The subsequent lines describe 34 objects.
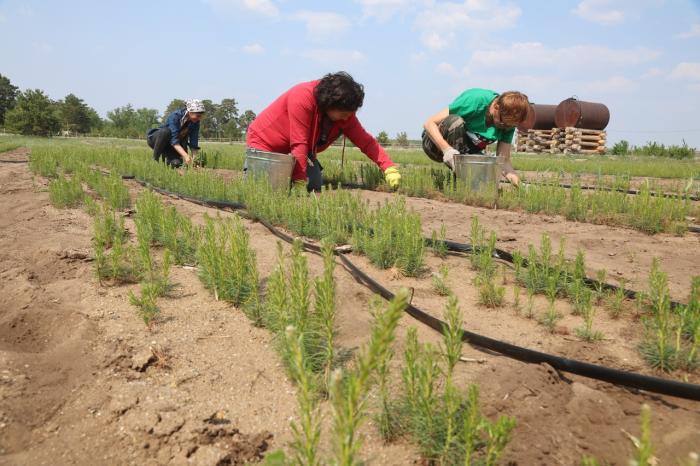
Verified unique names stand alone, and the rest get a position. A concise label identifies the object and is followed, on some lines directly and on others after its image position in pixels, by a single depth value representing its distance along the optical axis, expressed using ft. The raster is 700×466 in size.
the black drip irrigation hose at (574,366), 5.54
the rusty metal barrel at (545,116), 65.05
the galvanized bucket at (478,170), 17.65
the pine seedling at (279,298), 6.02
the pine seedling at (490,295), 8.43
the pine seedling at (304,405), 3.16
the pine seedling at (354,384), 2.68
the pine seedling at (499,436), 3.62
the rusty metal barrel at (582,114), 61.26
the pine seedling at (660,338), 6.29
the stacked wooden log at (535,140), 69.46
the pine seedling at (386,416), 4.92
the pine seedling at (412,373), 4.58
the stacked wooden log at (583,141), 63.16
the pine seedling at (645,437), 2.57
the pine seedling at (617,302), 7.87
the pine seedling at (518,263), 9.25
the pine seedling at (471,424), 3.74
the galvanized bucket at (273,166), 16.85
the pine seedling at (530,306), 7.99
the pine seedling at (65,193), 15.87
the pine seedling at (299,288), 6.02
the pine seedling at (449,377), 4.09
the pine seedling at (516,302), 8.02
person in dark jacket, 24.17
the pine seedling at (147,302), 7.49
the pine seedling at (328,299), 5.50
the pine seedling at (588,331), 7.14
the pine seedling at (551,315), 7.52
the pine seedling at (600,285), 8.19
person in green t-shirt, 18.65
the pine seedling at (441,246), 10.93
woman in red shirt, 15.46
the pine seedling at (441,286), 8.93
